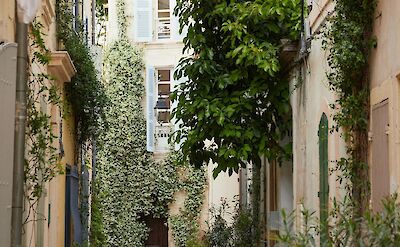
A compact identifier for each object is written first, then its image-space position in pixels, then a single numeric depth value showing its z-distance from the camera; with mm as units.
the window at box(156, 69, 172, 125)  25188
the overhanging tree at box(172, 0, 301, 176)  12258
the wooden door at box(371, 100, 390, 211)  7516
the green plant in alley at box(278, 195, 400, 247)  5297
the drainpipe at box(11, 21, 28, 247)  7789
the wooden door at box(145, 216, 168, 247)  25594
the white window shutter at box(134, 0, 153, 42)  26047
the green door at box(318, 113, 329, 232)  10008
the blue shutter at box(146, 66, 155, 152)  24938
